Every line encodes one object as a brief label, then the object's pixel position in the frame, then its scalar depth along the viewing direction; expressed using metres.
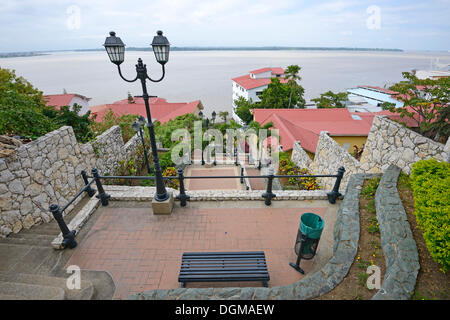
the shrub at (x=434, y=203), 2.73
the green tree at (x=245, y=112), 37.22
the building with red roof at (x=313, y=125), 18.36
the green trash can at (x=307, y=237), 3.70
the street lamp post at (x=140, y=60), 3.87
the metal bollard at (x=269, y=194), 5.40
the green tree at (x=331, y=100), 34.75
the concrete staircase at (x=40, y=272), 2.87
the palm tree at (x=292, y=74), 35.03
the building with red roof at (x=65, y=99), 27.84
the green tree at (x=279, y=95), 35.34
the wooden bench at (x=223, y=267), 3.54
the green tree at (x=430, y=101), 5.93
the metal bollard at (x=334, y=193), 5.37
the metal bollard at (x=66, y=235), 4.12
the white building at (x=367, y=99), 34.94
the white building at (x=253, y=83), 47.25
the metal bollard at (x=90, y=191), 5.77
